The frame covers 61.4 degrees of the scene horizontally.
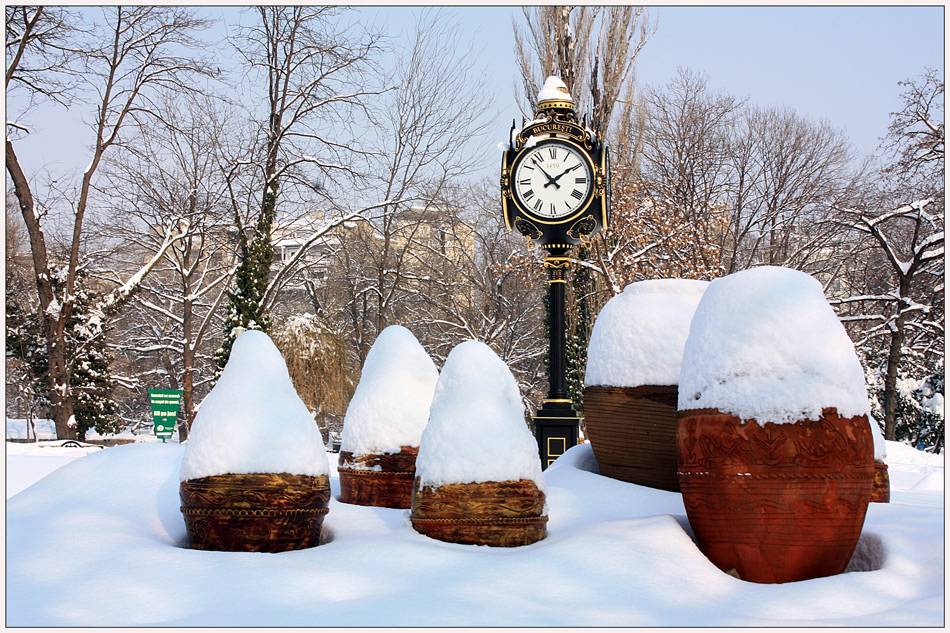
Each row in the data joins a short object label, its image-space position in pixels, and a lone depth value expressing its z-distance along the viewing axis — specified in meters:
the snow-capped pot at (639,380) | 6.11
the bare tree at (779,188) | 24.95
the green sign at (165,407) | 13.72
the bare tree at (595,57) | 18.00
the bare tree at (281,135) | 19.92
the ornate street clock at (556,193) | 8.63
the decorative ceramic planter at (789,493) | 4.27
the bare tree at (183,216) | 22.66
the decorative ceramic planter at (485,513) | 4.99
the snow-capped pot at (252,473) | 4.75
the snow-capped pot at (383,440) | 6.43
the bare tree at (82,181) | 18.75
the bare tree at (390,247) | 23.36
